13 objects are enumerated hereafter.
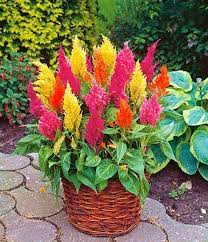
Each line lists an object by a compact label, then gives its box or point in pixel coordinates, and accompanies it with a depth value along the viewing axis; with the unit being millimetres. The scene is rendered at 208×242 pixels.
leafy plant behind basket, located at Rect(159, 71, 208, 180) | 3496
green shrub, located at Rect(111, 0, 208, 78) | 5309
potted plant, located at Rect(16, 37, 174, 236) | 2666
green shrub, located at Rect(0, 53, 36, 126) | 4504
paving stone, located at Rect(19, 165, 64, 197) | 3514
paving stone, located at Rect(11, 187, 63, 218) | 3234
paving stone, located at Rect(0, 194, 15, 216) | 3268
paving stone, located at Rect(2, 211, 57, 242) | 2990
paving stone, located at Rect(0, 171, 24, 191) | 3553
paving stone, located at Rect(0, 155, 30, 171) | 3803
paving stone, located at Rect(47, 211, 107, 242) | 2980
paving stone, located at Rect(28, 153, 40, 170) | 3817
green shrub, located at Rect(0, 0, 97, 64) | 5133
